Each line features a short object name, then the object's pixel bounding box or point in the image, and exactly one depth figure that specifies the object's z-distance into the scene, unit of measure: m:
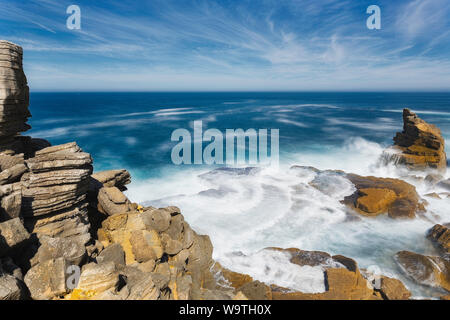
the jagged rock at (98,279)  6.84
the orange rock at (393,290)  11.27
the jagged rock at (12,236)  6.95
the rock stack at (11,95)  8.32
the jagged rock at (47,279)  6.75
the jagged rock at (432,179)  26.02
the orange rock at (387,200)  19.78
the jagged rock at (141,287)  7.06
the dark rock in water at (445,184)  25.47
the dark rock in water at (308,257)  13.67
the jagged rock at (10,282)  5.90
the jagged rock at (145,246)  9.59
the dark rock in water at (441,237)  15.27
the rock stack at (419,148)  27.95
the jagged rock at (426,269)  12.83
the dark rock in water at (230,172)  29.88
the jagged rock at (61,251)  7.67
